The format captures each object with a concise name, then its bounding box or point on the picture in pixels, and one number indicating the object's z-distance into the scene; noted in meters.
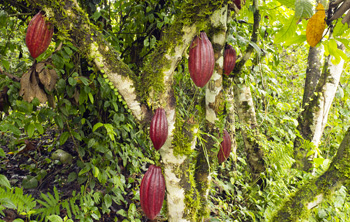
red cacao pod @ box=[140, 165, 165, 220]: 1.12
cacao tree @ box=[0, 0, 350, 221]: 1.07
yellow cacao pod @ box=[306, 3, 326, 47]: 1.16
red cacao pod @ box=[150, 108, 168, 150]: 1.04
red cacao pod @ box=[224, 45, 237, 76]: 1.49
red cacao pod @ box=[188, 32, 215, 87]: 1.09
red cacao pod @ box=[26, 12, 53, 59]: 1.00
